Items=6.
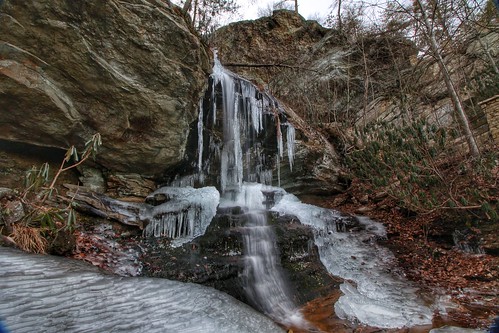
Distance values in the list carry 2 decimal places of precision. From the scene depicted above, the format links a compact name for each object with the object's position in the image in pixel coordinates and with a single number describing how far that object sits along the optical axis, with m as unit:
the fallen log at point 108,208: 5.39
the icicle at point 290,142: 8.93
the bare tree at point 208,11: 12.44
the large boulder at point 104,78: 5.03
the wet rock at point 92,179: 6.43
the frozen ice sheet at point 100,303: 1.91
